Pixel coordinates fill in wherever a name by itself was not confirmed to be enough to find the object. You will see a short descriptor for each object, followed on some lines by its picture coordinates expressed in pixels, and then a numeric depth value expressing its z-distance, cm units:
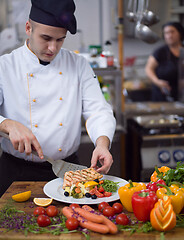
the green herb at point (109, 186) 155
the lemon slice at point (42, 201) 145
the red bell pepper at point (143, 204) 126
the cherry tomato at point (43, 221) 125
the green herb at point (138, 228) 122
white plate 145
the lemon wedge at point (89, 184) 151
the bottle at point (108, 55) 311
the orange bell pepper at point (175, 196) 130
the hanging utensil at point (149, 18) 265
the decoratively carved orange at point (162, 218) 120
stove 328
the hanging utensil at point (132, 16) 285
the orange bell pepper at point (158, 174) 146
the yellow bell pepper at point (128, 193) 137
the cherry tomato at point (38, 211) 133
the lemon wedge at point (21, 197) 147
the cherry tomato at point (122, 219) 126
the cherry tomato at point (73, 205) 135
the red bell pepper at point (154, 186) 139
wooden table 118
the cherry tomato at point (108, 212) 132
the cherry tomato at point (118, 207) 136
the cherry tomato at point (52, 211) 133
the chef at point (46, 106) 192
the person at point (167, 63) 429
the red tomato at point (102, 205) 138
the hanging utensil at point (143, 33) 274
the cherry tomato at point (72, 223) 122
